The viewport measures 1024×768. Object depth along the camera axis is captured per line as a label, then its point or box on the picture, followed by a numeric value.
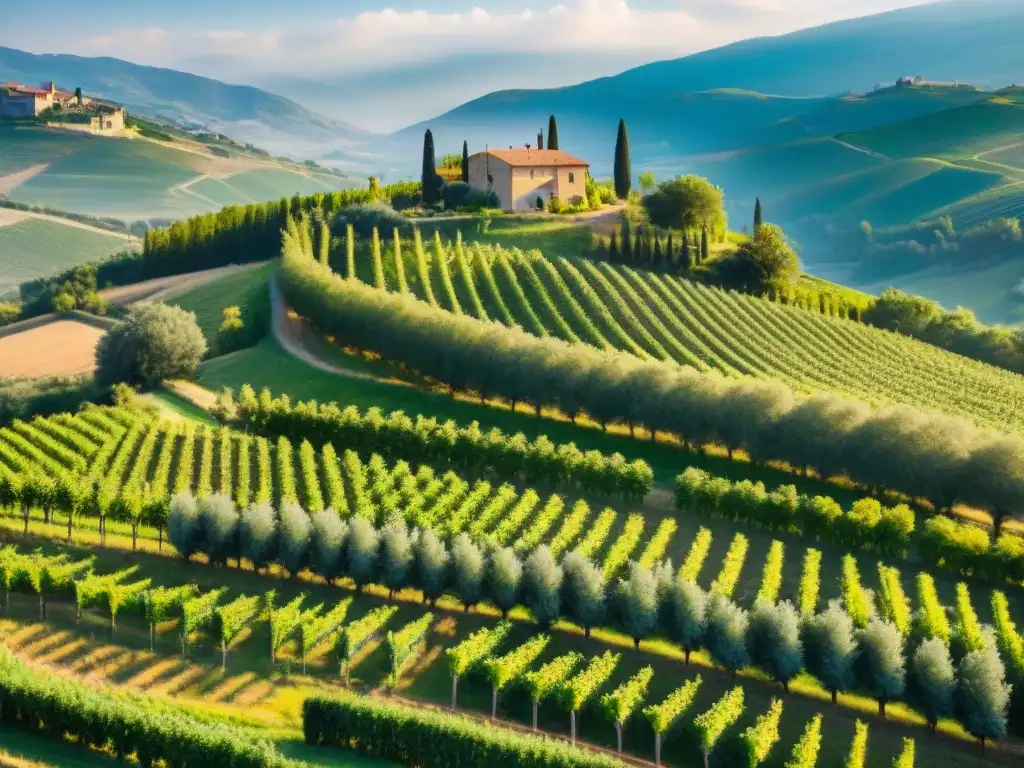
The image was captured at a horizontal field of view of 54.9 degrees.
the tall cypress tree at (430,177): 102.59
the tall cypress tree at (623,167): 106.56
